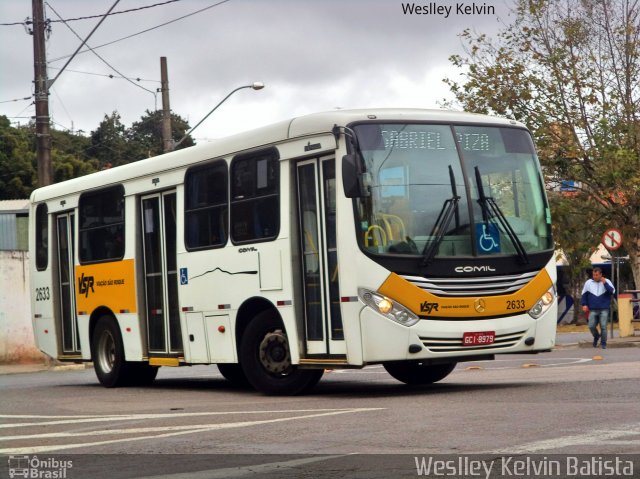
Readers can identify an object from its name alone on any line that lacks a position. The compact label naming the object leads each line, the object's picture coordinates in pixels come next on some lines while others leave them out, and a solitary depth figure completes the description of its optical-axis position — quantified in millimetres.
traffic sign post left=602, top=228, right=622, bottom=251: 29000
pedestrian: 25922
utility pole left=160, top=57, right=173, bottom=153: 31366
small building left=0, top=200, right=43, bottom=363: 29281
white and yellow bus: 13242
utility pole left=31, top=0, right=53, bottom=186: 27328
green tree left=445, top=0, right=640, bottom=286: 39562
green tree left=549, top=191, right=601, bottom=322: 40312
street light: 31233
